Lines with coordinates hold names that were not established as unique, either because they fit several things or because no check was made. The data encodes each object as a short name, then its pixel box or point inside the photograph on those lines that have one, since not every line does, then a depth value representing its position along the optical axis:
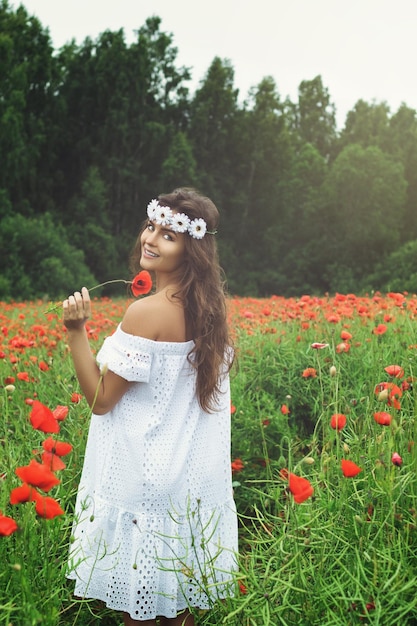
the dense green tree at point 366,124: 26.66
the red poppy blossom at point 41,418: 1.70
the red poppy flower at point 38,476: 1.53
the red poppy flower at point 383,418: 1.98
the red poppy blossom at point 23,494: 1.57
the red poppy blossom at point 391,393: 2.09
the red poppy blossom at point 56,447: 1.72
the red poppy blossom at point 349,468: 1.75
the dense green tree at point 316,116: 28.78
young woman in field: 2.15
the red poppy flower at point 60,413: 1.99
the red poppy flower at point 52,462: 1.70
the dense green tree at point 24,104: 16.62
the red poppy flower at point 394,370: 2.44
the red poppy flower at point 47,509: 1.59
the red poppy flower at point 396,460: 1.86
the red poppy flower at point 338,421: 2.03
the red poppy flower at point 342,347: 2.97
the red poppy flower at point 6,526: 1.51
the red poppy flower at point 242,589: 2.12
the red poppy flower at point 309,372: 2.96
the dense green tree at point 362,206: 21.94
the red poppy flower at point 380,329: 3.53
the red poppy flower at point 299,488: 1.56
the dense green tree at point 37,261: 14.92
